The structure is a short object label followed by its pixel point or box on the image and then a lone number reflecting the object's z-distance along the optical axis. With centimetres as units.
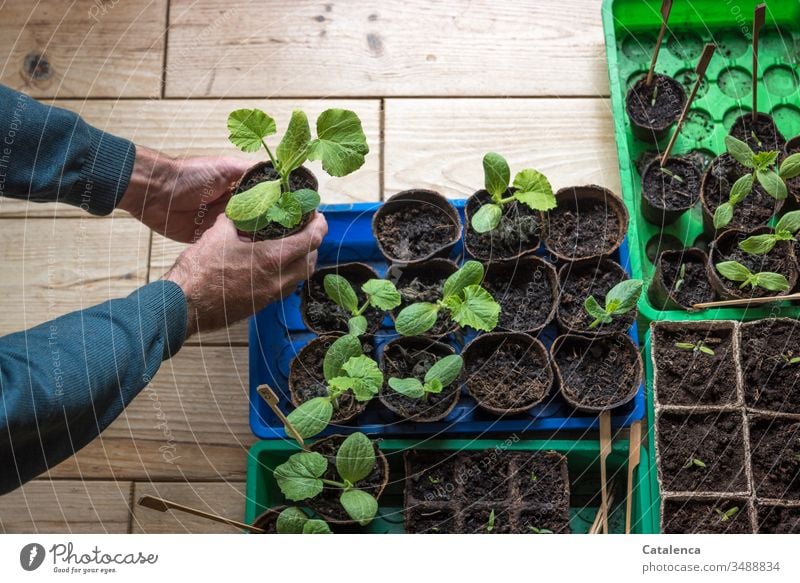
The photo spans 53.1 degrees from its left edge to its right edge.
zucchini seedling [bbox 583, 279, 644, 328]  106
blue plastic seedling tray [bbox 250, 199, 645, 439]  112
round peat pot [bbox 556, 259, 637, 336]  114
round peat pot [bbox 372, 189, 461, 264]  116
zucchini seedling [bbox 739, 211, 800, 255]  111
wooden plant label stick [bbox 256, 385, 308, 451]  88
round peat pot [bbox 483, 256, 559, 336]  114
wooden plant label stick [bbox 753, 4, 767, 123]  103
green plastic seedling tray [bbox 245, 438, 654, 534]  111
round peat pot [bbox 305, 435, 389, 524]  107
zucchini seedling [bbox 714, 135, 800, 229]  112
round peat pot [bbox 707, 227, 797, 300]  115
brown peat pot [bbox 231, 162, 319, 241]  109
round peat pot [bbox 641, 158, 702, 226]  123
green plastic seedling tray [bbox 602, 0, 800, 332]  128
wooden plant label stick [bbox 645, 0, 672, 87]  115
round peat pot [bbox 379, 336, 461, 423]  110
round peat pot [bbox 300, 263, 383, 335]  115
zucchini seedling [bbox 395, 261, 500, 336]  102
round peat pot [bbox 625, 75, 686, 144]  128
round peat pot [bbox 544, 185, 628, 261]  115
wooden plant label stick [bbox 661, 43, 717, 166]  107
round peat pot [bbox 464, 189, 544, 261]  114
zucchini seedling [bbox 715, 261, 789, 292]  111
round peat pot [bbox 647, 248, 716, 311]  118
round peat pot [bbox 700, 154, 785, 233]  120
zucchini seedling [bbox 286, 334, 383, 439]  102
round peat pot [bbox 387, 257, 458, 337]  114
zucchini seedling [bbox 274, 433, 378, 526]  101
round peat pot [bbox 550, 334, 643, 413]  109
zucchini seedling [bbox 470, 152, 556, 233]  107
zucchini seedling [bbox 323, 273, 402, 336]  107
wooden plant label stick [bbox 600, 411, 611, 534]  109
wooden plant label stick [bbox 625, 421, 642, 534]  110
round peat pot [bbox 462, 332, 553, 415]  110
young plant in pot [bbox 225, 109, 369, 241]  98
